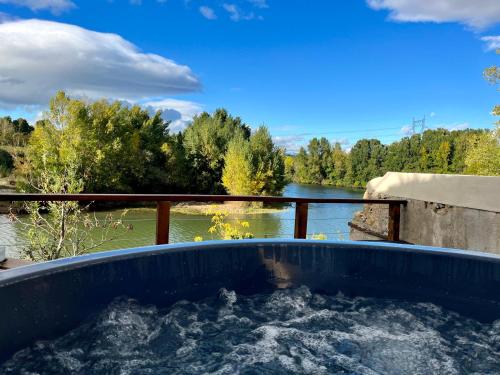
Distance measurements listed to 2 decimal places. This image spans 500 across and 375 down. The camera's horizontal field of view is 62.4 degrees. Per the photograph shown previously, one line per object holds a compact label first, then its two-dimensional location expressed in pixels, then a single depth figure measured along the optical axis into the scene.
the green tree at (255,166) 21.41
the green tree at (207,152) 23.78
